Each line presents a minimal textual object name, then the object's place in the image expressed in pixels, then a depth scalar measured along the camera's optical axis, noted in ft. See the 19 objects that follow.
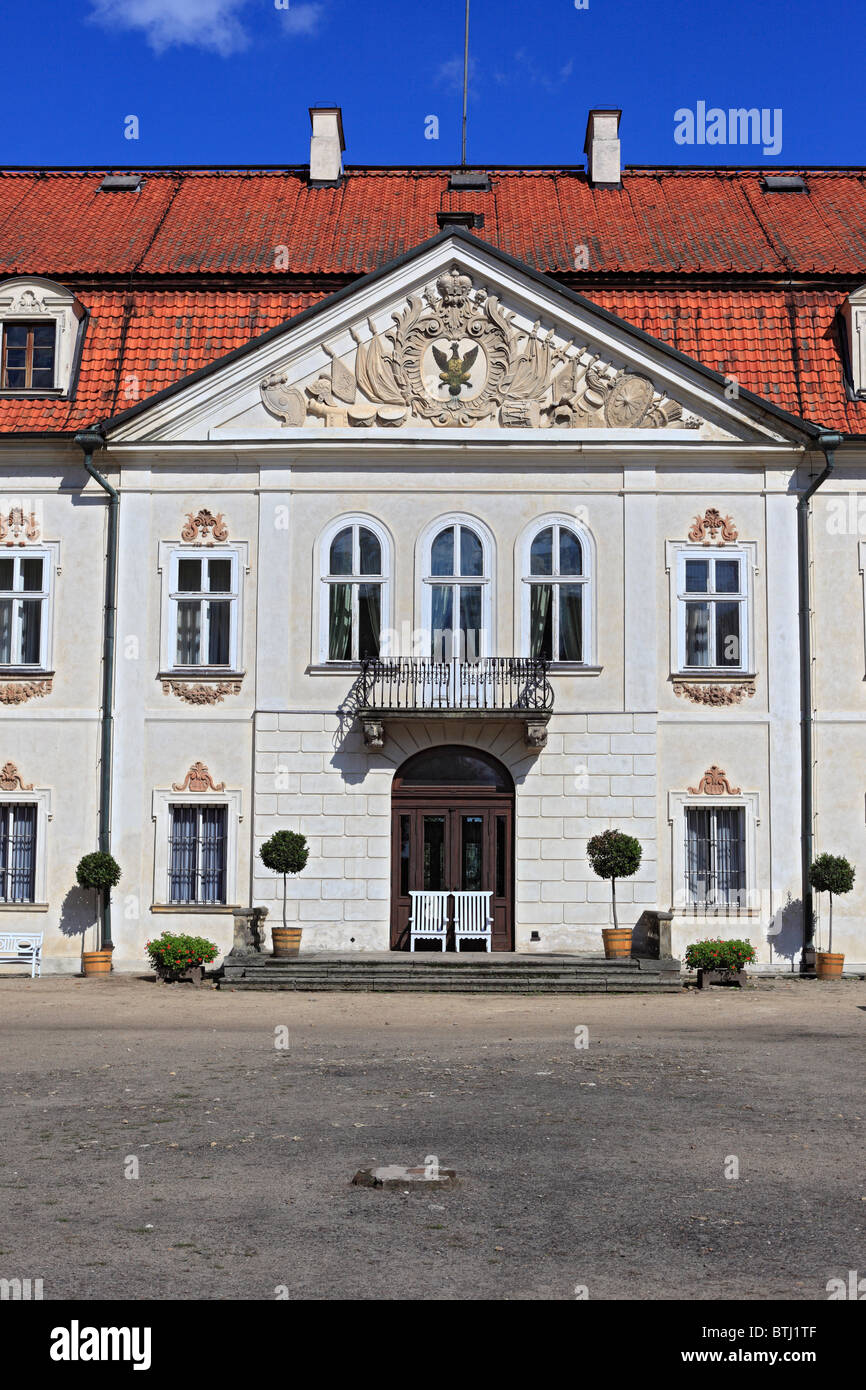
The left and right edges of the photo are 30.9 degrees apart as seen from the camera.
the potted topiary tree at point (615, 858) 75.20
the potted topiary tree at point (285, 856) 75.25
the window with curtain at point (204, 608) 81.20
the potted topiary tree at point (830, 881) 76.18
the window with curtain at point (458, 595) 80.28
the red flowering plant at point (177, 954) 73.20
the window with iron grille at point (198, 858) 80.28
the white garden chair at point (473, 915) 79.15
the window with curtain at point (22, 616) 81.61
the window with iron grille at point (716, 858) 79.36
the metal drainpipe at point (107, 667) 79.61
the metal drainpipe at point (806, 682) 78.28
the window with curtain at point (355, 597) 80.53
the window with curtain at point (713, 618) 80.74
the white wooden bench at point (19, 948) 78.79
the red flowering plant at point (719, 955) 72.49
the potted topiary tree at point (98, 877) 77.10
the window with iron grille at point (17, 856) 80.64
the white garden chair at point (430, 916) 79.00
